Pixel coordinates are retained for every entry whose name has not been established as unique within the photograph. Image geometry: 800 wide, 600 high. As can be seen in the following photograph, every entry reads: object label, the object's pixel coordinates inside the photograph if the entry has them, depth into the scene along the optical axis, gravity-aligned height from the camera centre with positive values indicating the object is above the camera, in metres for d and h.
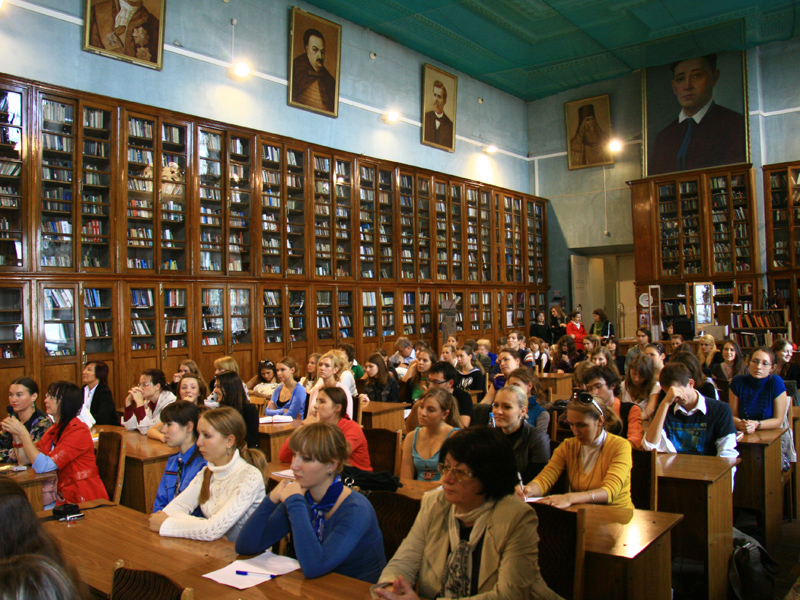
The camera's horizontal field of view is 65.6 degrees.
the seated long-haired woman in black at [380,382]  6.84 -0.82
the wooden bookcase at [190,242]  7.35 +1.05
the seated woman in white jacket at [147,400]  5.22 -0.74
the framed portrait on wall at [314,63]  10.44 +4.27
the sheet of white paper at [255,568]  2.06 -0.90
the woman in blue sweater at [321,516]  2.18 -0.76
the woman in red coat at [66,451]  3.73 -0.82
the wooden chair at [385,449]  3.84 -0.88
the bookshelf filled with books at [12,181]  7.16 +1.59
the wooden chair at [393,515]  2.47 -0.83
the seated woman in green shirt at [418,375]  6.64 -0.77
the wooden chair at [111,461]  3.81 -0.93
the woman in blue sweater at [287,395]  5.62 -0.79
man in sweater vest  3.93 -0.79
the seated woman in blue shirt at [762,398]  4.61 -0.75
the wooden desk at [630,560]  2.35 -1.01
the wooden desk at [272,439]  4.93 -1.02
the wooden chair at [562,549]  2.14 -0.87
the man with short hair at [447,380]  4.83 -0.57
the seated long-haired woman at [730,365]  6.23 -0.65
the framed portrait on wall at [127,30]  8.00 +3.79
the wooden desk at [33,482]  3.52 -0.94
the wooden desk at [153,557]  2.00 -0.92
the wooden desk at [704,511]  3.21 -1.11
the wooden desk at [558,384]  7.95 -1.02
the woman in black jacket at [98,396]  5.87 -0.78
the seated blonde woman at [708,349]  8.03 -0.63
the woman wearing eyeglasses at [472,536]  1.94 -0.75
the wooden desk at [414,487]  3.06 -0.92
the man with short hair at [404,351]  9.02 -0.63
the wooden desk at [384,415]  5.85 -1.03
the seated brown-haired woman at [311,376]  6.70 -0.74
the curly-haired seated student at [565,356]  8.95 -0.75
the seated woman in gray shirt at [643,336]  9.11 -0.51
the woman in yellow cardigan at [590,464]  2.92 -0.80
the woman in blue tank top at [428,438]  3.54 -0.76
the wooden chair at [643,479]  3.16 -0.91
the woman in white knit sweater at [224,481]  2.70 -0.78
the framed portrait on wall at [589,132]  15.36 +4.33
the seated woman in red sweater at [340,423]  3.76 -0.70
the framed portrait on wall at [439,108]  13.11 +4.32
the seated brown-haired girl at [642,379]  4.98 -0.62
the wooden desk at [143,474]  4.20 -1.10
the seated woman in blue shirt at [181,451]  3.17 -0.73
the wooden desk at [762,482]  4.02 -1.20
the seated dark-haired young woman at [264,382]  7.16 -0.88
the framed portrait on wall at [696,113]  13.50 +4.21
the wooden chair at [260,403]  6.54 -0.98
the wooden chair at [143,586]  1.64 -0.75
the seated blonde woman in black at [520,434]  3.37 -0.70
